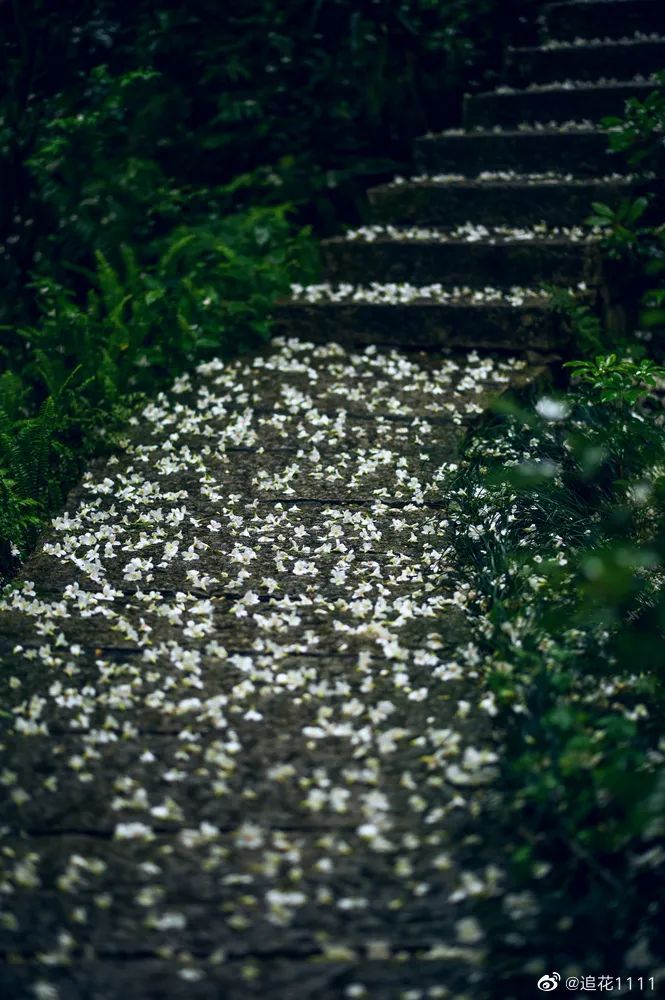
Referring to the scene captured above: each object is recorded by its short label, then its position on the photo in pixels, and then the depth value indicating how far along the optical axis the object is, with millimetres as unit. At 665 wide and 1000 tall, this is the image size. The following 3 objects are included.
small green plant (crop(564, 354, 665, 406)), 3303
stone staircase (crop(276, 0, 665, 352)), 4574
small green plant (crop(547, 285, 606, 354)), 4352
